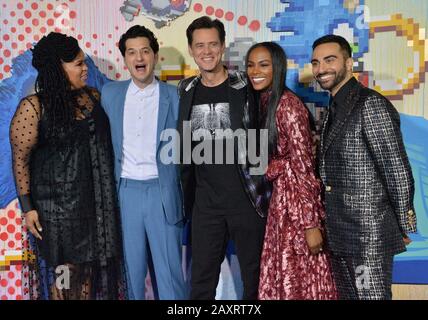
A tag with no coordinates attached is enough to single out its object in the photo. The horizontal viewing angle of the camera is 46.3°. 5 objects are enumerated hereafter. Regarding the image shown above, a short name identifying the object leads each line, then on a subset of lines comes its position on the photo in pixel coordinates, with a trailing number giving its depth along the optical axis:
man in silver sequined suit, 2.56
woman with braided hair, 3.08
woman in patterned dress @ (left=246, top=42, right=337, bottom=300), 2.76
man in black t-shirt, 2.94
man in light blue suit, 3.06
